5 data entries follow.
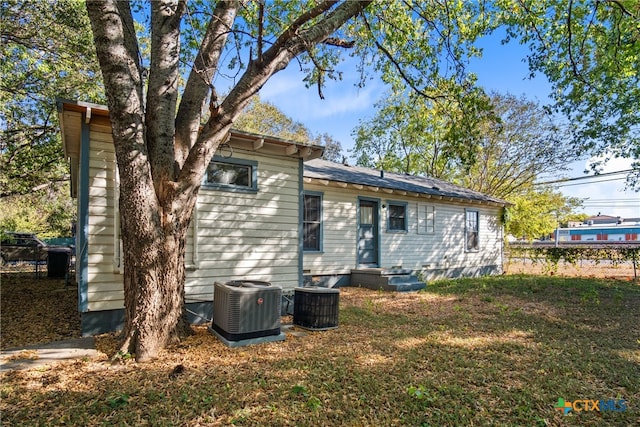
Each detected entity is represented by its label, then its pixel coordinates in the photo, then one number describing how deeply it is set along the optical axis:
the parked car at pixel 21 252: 11.48
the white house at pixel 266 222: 4.90
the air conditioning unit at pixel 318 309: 5.32
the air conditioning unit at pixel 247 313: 4.44
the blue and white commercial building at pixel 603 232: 51.28
